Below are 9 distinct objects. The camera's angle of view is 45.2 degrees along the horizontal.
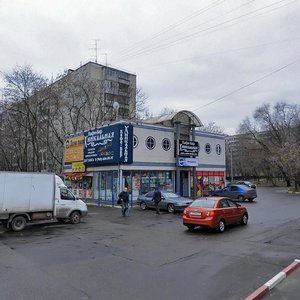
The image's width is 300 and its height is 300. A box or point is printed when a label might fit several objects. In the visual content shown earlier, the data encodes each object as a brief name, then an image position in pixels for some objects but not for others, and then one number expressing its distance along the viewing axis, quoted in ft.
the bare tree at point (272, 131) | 238.48
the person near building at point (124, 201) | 71.20
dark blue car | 107.34
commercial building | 95.61
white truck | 53.93
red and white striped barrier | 21.26
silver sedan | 76.02
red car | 48.73
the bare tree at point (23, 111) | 130.72
